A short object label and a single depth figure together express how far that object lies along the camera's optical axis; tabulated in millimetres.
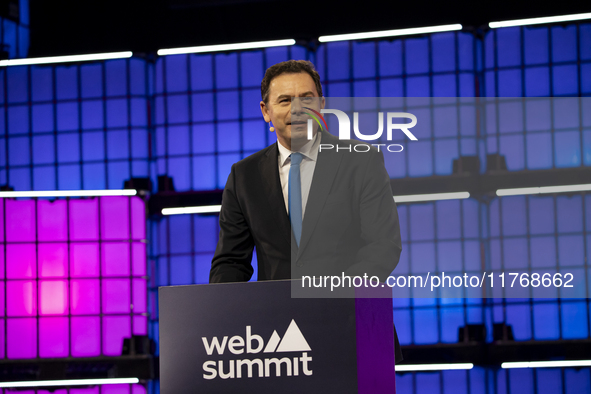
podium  10860
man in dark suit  11151
